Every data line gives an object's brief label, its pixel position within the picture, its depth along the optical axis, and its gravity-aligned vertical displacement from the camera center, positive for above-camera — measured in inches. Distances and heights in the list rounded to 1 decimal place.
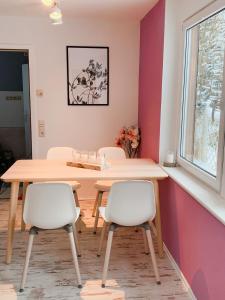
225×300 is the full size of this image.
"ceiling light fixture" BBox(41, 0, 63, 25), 98.5 +31.5
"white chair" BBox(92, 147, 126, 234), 122.3 -20.2
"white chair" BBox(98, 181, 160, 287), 84.6 -27.3
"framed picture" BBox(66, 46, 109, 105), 149.2 +15.3
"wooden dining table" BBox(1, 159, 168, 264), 97.0 -21.7
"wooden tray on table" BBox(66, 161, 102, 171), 106.7 -20.5
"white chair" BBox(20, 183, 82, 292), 82.9 -27.6
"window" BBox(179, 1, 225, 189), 81.8 +3.4
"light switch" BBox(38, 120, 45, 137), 153.2 -10.7
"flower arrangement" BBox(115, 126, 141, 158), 146.9 -15.6
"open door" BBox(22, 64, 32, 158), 215.2 -7.6
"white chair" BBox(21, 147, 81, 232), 128.3 -19.3
